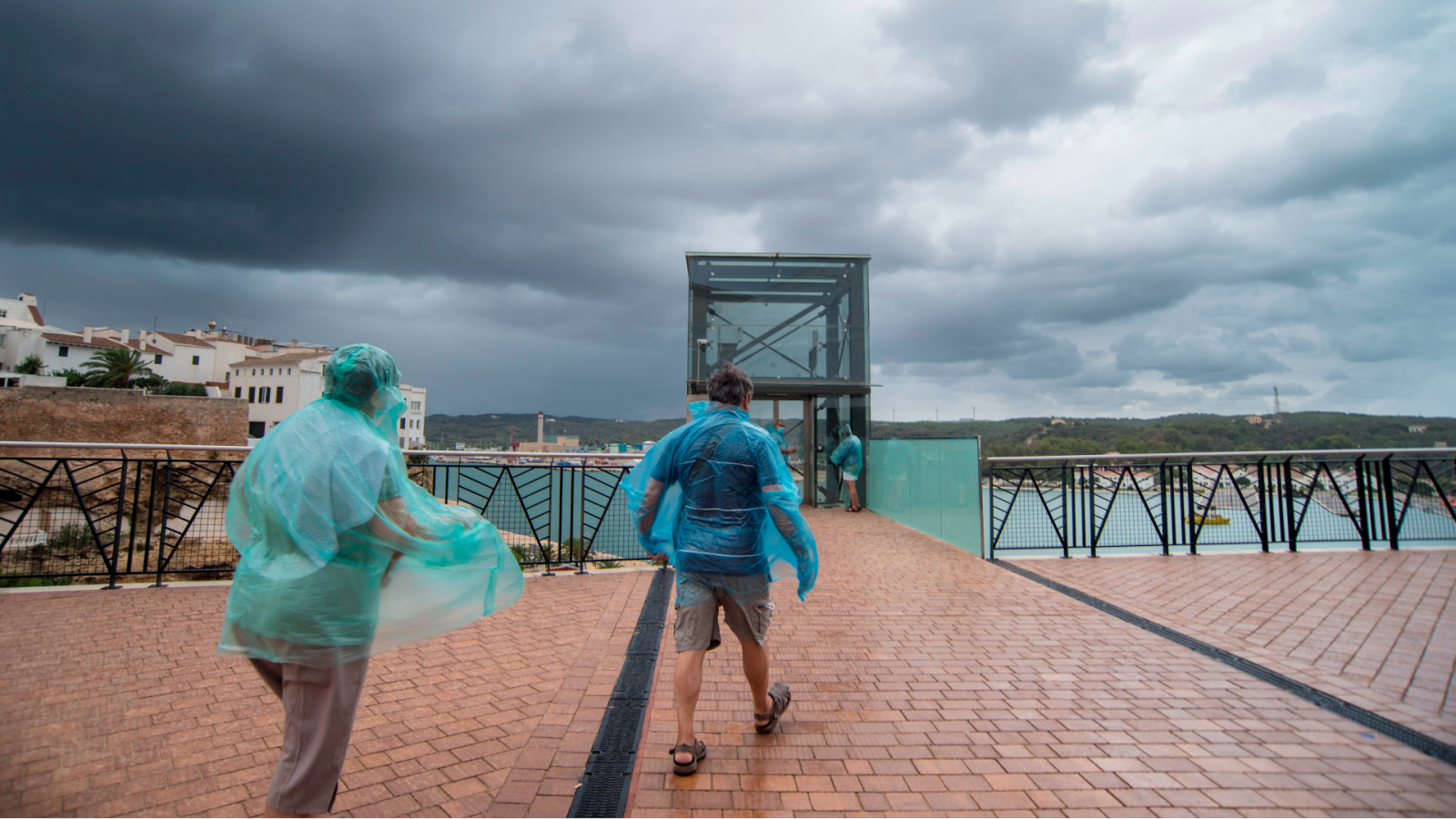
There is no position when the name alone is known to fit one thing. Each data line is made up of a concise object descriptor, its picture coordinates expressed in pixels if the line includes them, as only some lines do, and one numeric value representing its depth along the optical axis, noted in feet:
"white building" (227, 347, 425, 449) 211.00
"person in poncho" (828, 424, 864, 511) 40.50
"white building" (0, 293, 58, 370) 187.42
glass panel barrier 26.55
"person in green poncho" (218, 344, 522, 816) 6.00
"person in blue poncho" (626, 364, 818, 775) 8.95
